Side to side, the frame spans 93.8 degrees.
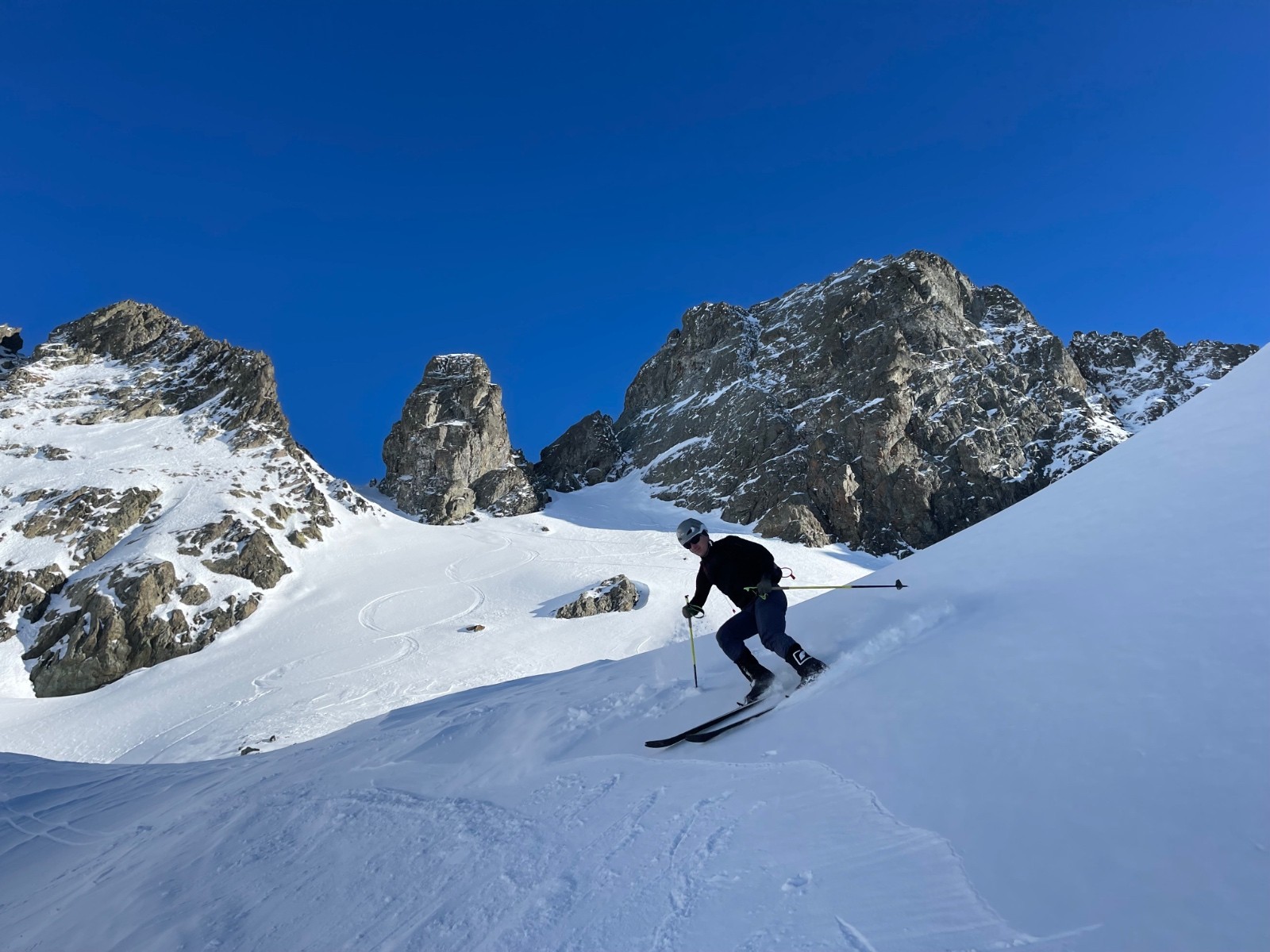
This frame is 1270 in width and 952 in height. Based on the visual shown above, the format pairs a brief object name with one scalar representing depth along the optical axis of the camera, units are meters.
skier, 5.50
